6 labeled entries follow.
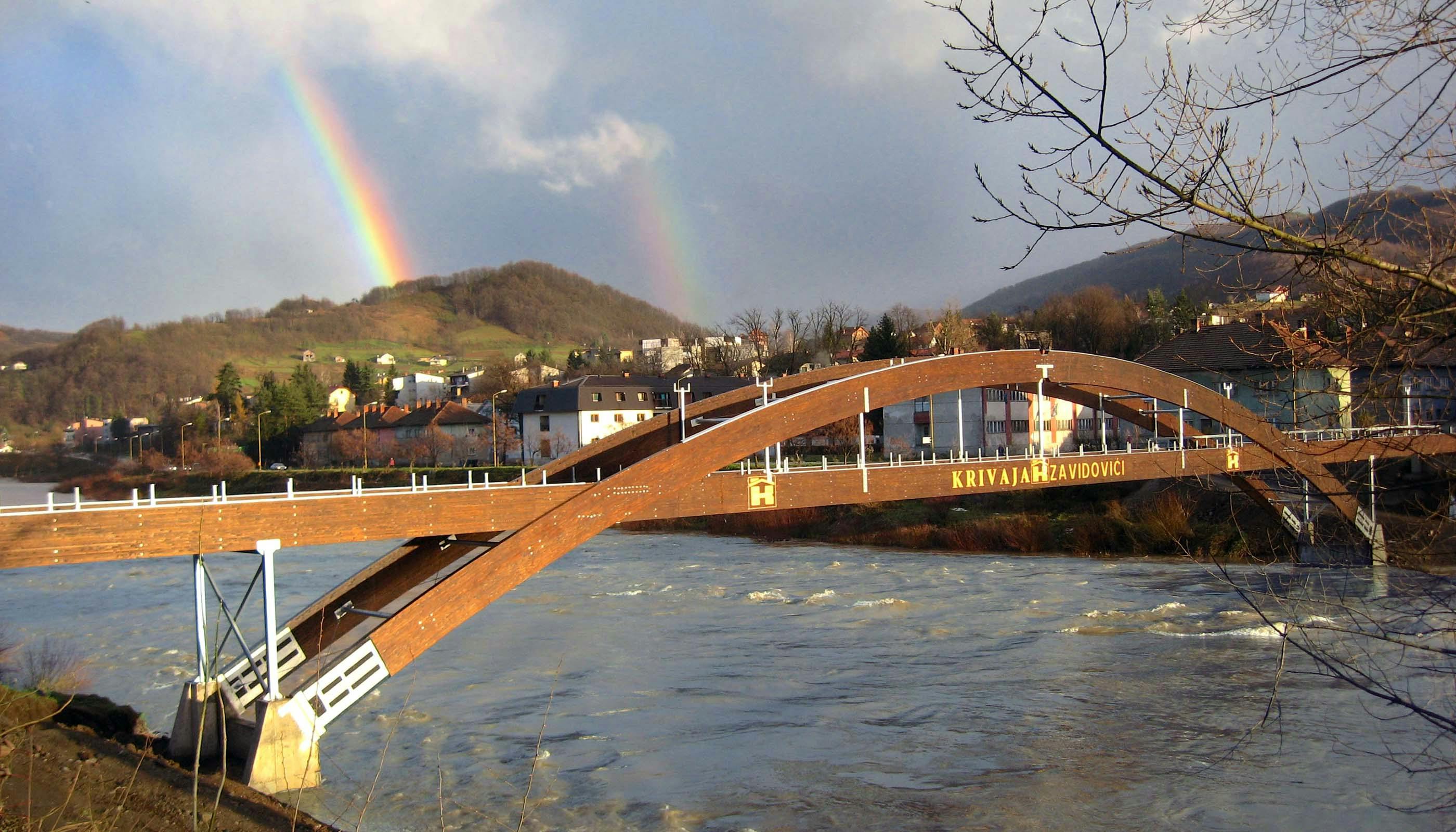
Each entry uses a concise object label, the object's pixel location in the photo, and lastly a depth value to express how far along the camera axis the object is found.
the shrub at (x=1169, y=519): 30.16
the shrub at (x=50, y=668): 14.81
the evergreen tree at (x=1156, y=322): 61.59
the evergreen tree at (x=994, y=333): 68.00
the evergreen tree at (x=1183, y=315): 59.53
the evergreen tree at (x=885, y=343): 59.53
